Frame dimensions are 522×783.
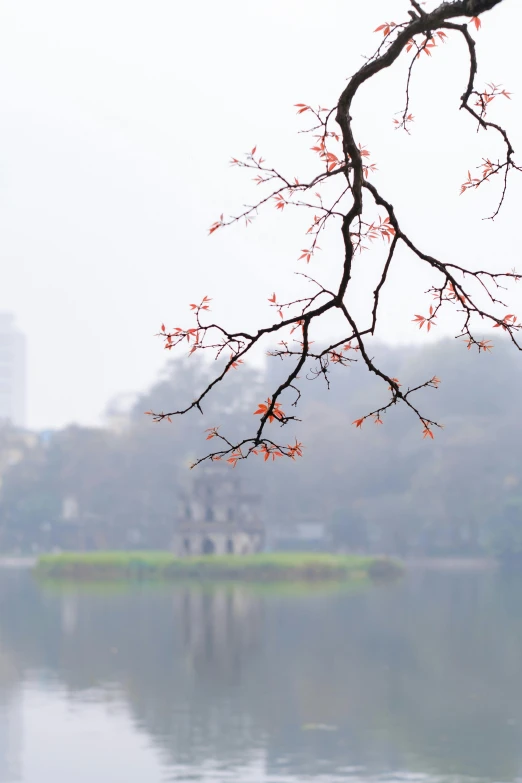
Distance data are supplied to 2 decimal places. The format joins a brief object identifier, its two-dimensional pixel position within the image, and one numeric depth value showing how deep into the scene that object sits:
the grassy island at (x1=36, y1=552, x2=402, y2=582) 47.91
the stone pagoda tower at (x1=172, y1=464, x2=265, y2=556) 54.81
